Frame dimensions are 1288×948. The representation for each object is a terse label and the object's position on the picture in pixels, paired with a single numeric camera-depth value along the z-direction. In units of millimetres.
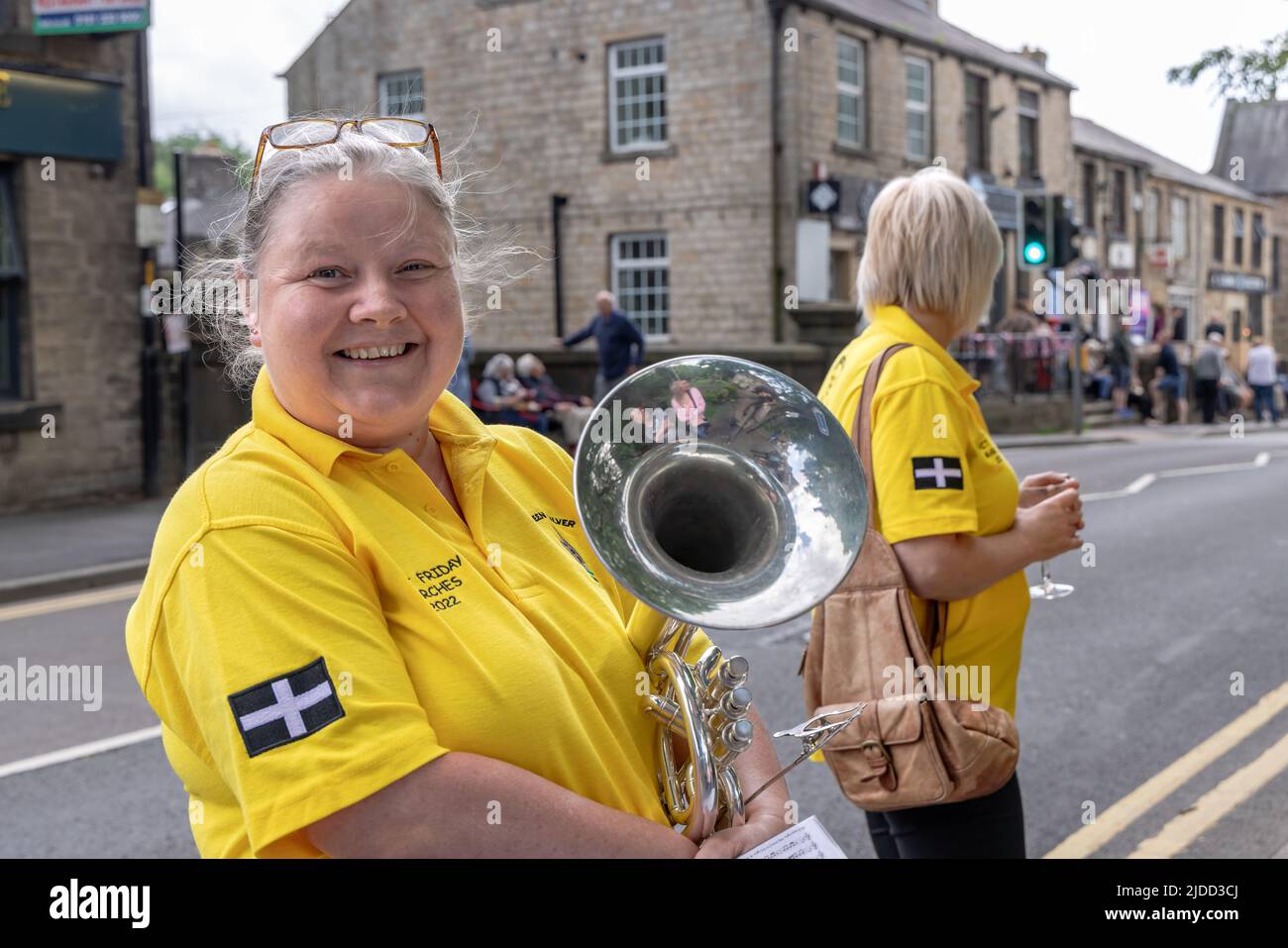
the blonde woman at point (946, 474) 2588
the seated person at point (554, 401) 15875
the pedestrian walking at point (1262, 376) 29125
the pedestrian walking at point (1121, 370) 27109
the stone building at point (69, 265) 12586
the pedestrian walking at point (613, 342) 17547
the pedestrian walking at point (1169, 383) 27969
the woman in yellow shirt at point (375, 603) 1486
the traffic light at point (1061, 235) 18047
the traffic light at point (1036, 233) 17953
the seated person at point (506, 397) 15242
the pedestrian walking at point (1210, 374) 27906
